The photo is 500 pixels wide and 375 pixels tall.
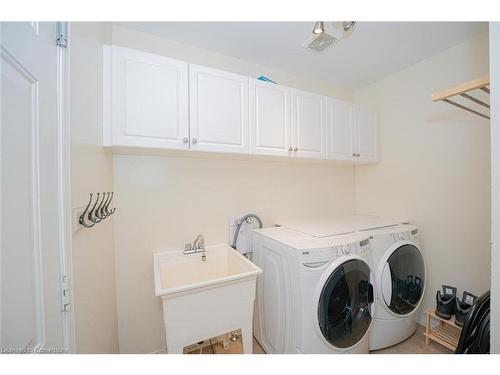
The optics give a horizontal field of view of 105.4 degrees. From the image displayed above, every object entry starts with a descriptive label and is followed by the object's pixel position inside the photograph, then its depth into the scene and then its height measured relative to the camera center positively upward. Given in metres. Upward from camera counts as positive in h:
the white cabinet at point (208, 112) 1.13 +0.54
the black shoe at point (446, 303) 1.51 -0.95
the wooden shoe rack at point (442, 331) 1.47 -1.20
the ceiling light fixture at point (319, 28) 1.18 +0.98
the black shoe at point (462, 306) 1.43 -0.94
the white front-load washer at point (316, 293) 1.19 -0.72
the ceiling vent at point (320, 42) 1.40 +1.11
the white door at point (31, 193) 0.45 -0.02
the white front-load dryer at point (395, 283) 1.47 -0.80
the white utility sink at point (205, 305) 1.02 -0.69
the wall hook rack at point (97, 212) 0.80 -0.12
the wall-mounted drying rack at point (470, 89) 0.92 +0.50
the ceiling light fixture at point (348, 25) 1.14 +0.97
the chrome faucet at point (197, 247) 1.54 -0.50
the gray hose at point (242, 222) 1.72 -0.33
